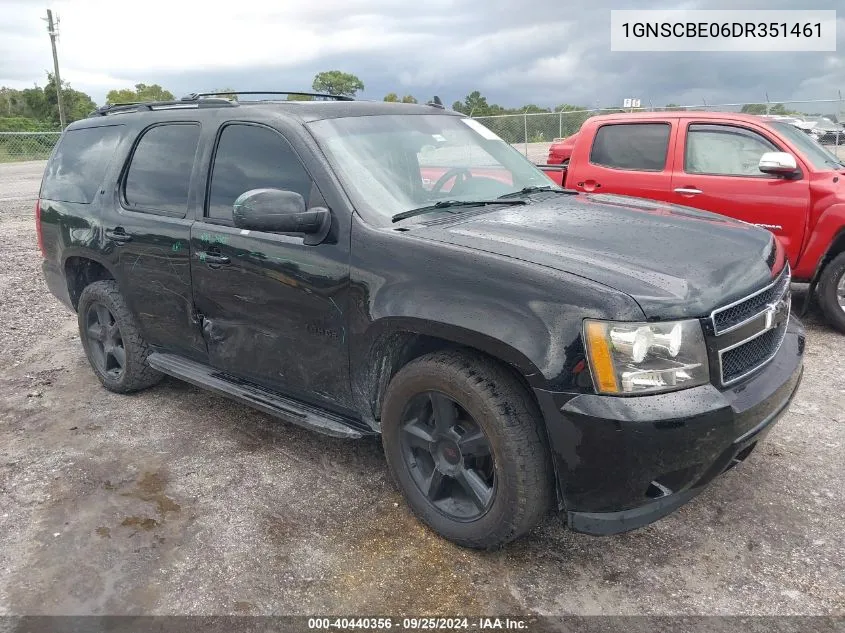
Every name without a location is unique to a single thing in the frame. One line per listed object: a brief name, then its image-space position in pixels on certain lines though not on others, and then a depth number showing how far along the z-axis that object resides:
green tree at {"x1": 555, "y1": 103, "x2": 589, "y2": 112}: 31.84
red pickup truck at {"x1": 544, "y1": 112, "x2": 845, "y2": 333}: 5.66
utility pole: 37.91
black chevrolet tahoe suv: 2.45
